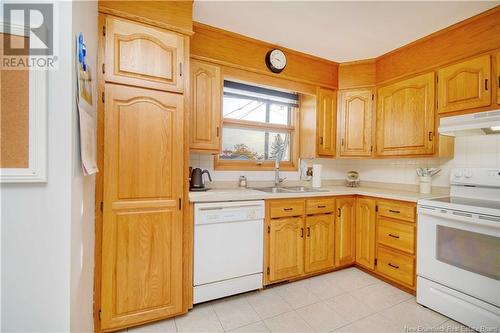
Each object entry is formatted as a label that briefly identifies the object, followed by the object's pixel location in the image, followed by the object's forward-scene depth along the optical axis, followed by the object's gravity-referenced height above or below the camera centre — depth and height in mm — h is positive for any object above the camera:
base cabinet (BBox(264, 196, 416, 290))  2137 -753
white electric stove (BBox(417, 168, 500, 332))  1572 -666
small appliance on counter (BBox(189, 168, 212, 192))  2169 -166
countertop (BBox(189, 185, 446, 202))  1887 -294
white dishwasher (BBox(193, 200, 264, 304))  1840 -734
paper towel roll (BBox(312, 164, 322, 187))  2816 -134
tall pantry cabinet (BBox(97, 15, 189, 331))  1533 -62
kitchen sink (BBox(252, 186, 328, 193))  2506 -292
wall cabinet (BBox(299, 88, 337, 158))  2754 +513
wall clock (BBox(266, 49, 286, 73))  2398 +1120
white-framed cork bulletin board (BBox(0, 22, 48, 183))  978 +139
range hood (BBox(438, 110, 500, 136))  1667 +335
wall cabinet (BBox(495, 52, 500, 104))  1824 +758
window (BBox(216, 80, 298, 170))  2596 +451
